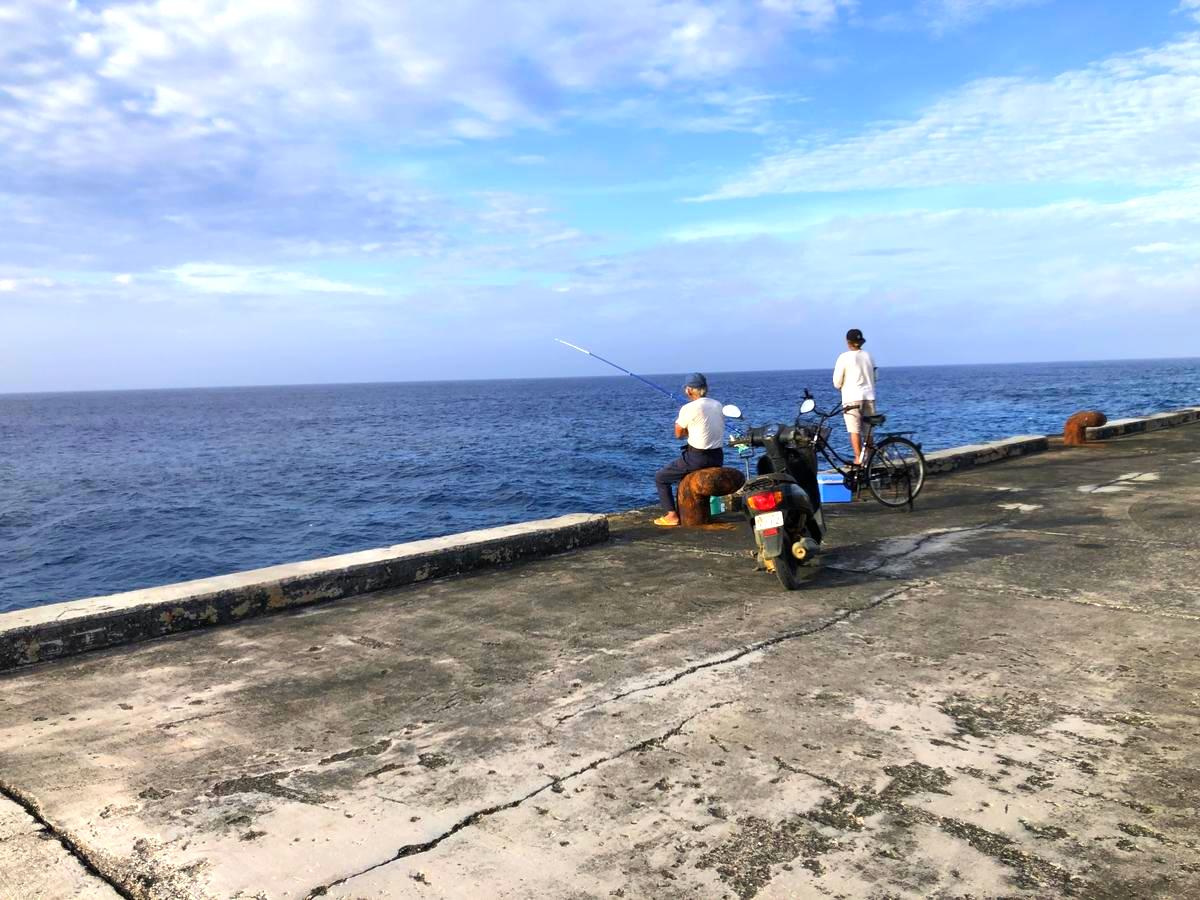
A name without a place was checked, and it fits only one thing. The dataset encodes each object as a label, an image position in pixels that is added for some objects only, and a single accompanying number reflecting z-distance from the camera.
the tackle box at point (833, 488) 9.42
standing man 9.22
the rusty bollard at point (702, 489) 8.04
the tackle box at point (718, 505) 7.13
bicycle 8.95
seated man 8.13
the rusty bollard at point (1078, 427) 14.38
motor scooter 5.82
